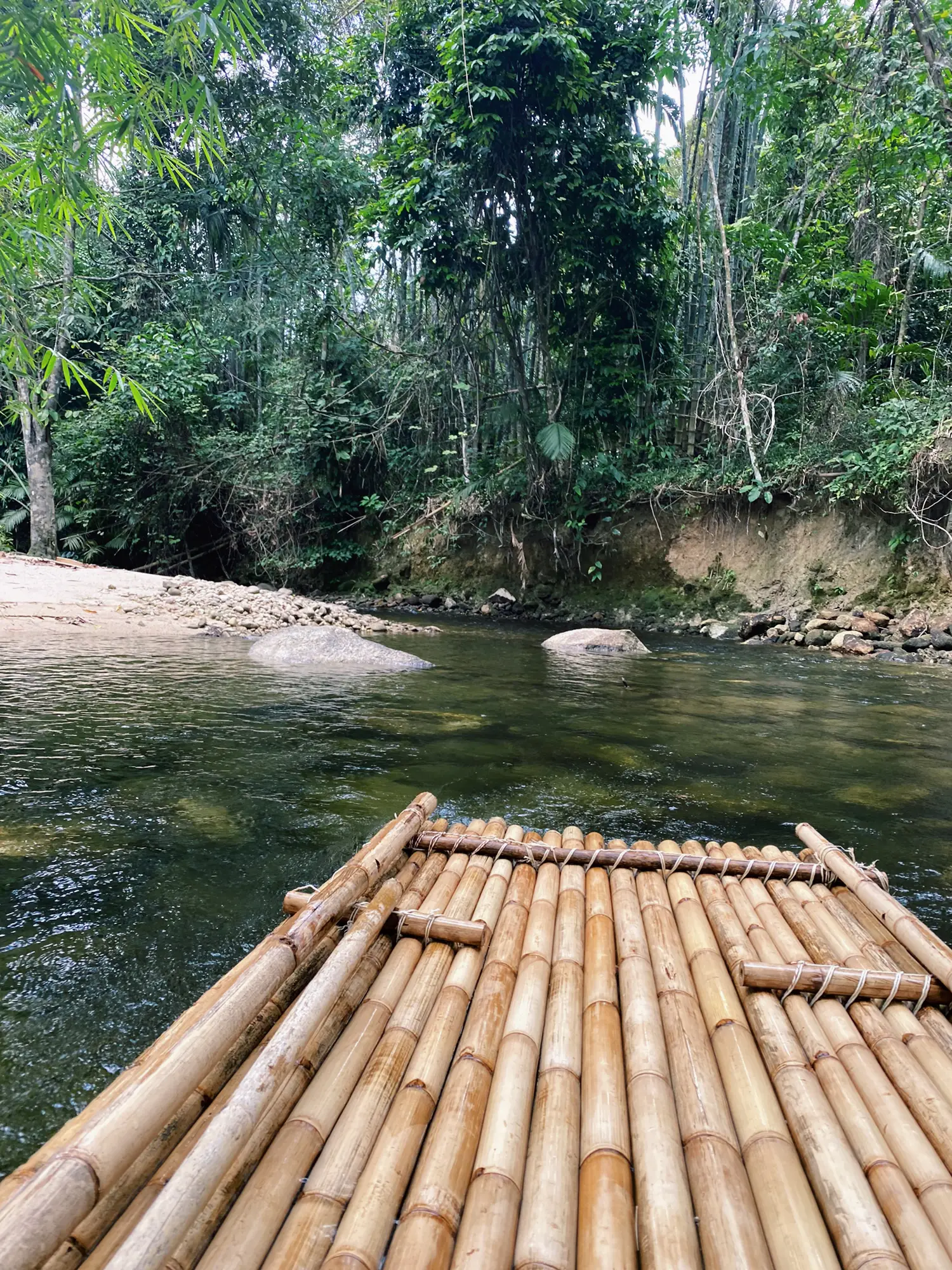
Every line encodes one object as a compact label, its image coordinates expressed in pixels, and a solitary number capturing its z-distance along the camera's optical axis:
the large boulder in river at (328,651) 7.64
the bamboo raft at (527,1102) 1.13
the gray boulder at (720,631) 10.90
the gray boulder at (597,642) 9.35
